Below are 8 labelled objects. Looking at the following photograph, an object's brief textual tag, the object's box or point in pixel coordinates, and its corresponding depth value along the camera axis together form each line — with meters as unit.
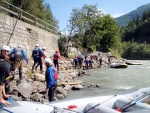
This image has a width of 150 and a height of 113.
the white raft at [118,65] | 16.79
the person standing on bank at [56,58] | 9.30
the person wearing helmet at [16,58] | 2.61
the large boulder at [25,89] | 5.11
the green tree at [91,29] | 19.88
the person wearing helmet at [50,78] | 4.08
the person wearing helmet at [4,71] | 2.47
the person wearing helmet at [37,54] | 7.18
